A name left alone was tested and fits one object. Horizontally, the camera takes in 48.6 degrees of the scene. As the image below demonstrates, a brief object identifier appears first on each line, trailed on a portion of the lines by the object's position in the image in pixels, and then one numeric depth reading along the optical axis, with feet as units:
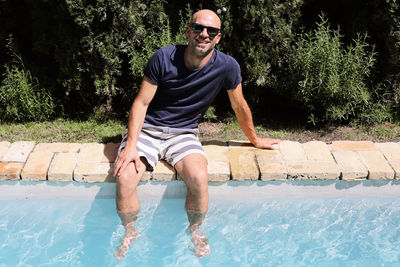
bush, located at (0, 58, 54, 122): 15.67
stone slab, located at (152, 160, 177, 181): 12.07
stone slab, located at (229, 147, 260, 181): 12.34
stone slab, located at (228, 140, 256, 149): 13.72
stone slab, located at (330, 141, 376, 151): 13.64
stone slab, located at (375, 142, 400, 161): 13.21
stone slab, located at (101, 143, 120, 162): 12.79
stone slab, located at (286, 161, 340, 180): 12.41
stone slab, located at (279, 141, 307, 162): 13.03
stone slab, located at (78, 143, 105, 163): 12.77
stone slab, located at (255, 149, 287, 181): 12.36
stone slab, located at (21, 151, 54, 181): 12.19
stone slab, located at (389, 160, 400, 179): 12.55
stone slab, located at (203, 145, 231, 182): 12.27
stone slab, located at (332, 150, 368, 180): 12.46
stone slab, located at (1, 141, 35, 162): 12.76
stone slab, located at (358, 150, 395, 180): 12.51
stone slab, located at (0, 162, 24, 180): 12.17
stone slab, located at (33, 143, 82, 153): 13.26
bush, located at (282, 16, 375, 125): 14.44
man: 11.34
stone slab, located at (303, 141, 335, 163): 13.02
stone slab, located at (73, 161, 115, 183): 12.14
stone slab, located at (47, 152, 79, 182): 12.19
